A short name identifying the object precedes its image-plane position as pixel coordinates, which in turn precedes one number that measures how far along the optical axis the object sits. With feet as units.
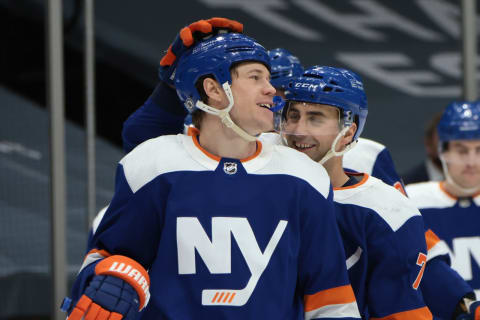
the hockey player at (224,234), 29.01
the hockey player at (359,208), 30.09
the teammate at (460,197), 33.69
